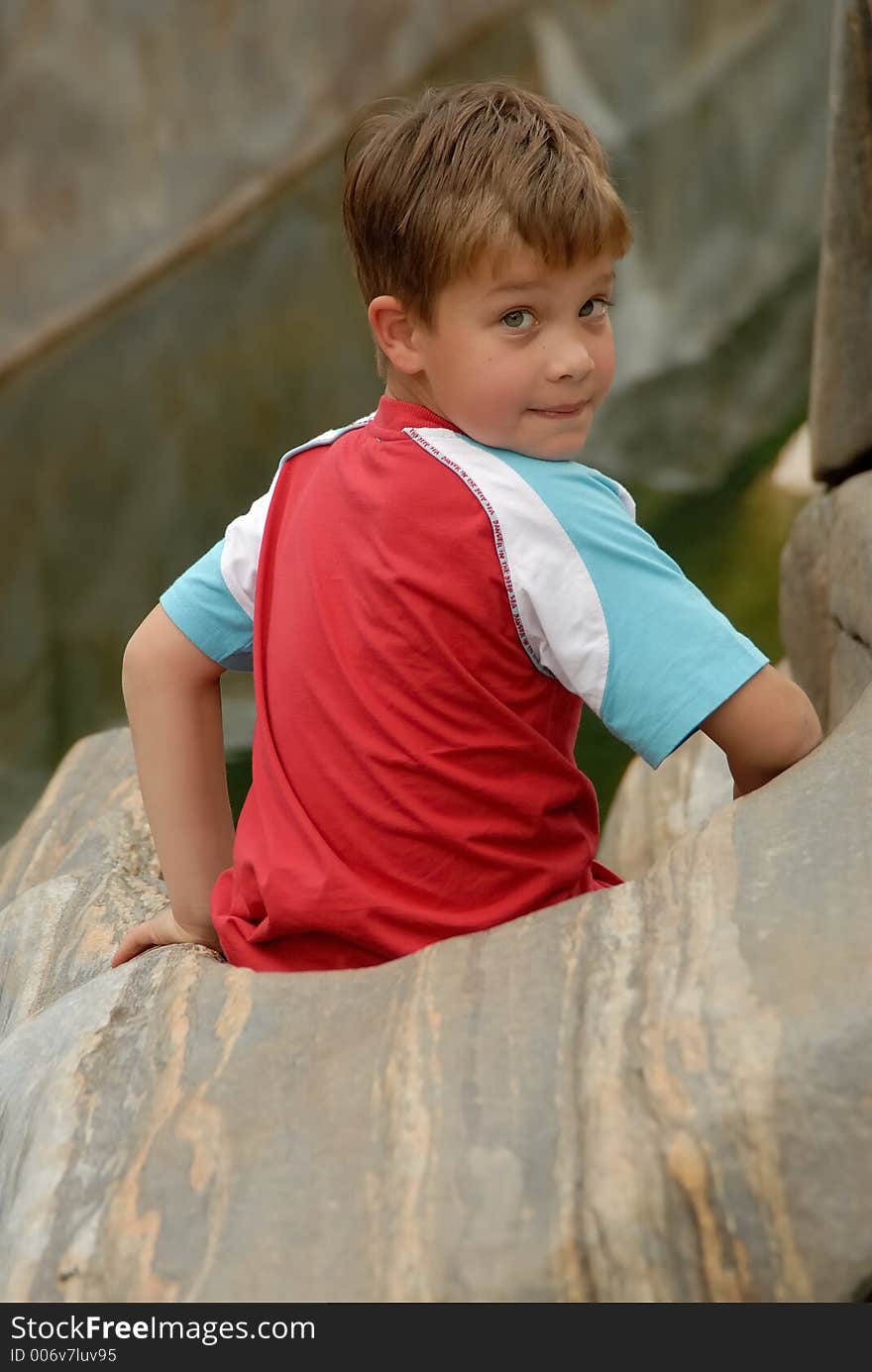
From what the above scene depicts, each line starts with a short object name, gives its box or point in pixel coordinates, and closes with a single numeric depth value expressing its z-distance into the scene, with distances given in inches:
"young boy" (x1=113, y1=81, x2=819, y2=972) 118.6
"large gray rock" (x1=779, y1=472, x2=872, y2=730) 137.3
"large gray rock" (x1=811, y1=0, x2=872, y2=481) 142.7
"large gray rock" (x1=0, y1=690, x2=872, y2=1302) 113.4
